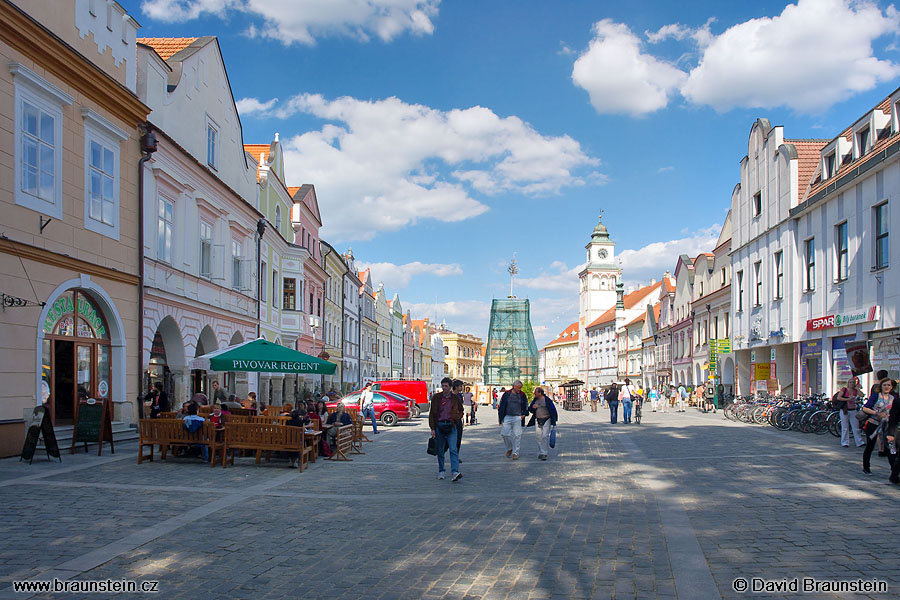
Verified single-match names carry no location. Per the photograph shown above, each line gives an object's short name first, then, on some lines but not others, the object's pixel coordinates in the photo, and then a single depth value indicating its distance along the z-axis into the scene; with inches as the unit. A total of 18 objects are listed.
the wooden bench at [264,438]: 534.6
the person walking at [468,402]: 1230.1
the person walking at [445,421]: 480.7
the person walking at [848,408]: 631.9
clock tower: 4734.3
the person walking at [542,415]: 624.4
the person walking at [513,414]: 613.0
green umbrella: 623.6
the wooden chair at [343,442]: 605.0
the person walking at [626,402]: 1163.9
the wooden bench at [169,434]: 539.8
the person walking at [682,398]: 1729.2
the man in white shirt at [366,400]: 1049.2
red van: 1387.8
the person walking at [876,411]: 475.5
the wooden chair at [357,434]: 684.2
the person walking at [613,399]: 1148.5
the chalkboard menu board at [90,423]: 556.4
